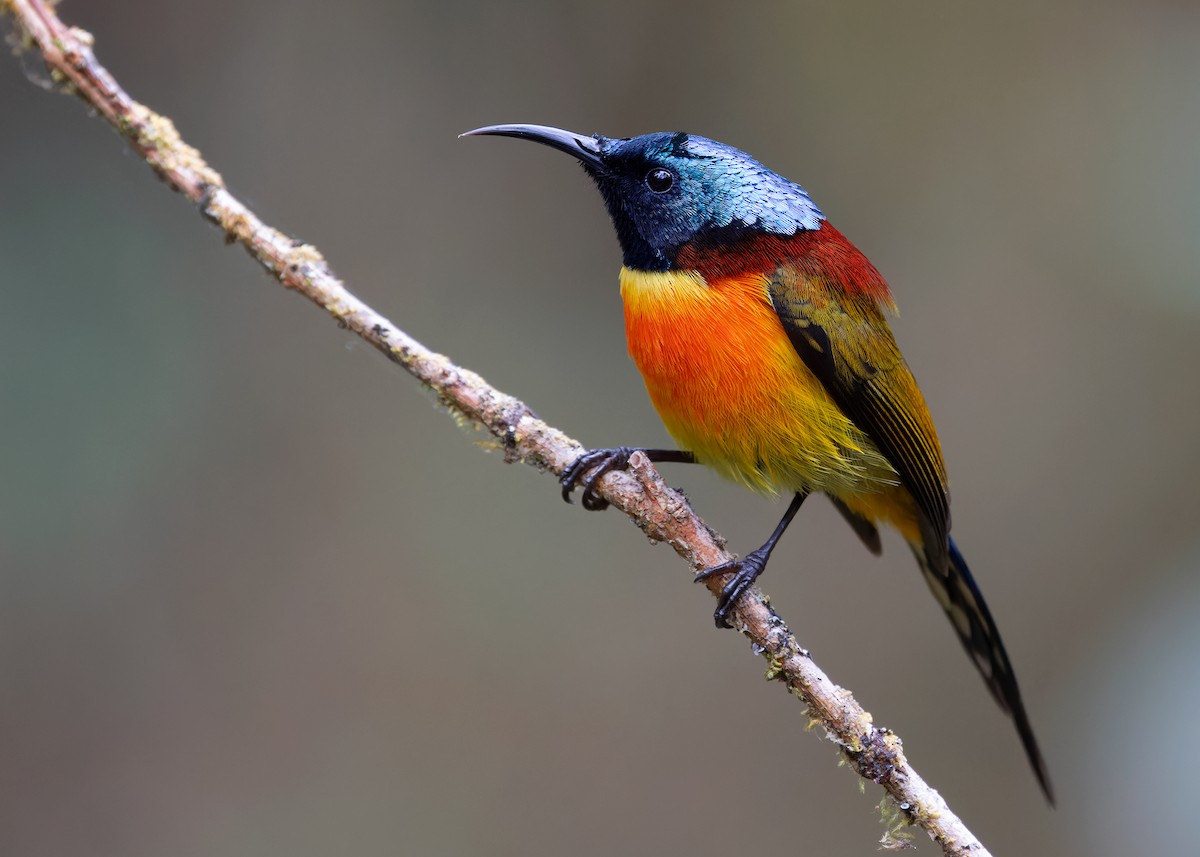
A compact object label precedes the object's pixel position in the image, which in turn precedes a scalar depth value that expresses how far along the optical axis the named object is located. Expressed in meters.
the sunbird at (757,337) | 6.12
